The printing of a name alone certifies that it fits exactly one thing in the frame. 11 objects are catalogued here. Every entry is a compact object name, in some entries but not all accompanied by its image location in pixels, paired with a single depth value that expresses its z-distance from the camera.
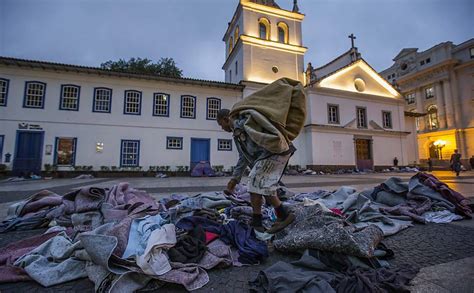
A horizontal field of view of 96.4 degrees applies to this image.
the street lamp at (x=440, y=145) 29.37
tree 23.19
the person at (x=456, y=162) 11.95
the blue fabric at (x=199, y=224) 2.17
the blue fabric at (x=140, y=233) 1.63
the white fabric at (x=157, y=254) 1.41
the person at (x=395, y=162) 19.77
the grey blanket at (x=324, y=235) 1.59
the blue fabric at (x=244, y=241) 1.77
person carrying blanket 2.19
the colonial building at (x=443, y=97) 27.66
